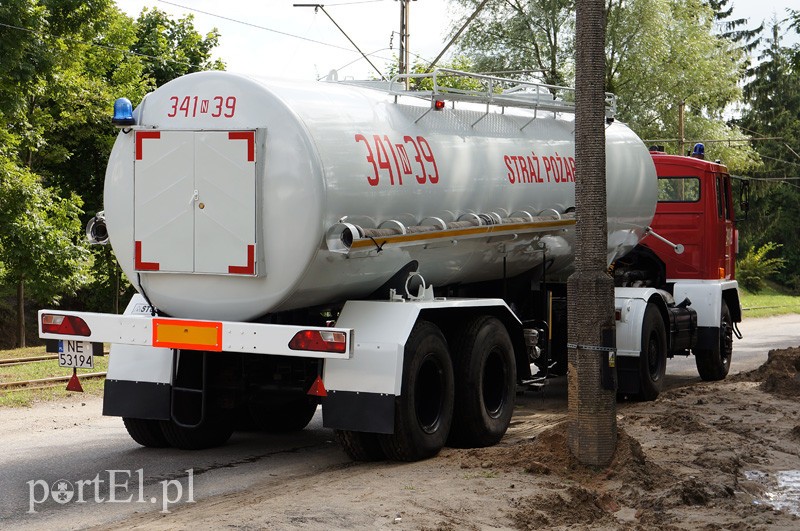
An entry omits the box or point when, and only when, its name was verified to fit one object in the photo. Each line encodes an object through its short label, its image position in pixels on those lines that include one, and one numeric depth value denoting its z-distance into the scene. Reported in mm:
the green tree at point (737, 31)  75062
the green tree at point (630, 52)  42375
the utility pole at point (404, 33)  28867
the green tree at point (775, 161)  64688
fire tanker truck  9164
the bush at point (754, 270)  53656
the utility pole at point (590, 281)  9375
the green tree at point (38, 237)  21750
